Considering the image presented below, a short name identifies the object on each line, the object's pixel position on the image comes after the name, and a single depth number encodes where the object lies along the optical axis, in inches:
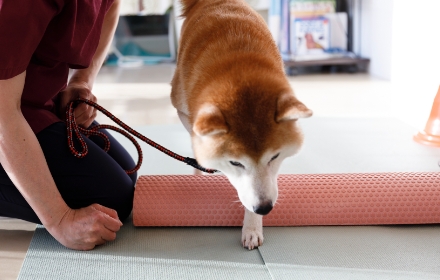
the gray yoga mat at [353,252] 54.5
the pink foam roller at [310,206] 65.2
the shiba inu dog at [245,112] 51.9
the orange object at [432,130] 100.7
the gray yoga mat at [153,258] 55.1
